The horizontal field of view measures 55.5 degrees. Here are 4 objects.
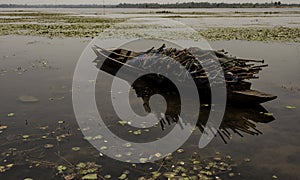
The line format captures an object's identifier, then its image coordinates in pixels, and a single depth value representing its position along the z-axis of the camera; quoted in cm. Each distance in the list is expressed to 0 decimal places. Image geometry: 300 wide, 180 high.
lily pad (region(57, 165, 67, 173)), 489
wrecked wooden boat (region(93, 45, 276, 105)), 800
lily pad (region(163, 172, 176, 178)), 477
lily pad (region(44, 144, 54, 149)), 571
